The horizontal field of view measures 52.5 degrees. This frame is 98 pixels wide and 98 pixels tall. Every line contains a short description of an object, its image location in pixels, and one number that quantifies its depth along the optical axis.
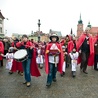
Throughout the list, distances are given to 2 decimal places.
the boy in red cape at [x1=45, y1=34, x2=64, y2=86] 3.13
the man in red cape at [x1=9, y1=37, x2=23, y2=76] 3.73
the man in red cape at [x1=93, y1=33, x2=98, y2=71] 4.70
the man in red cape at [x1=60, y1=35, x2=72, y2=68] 4.69
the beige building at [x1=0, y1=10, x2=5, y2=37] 27.23
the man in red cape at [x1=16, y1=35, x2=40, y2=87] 3.13
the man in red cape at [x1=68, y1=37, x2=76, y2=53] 4.55
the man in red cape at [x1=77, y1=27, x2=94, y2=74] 4.14
